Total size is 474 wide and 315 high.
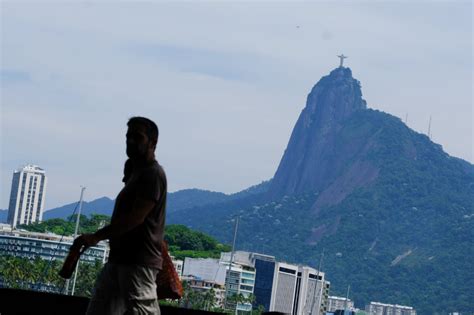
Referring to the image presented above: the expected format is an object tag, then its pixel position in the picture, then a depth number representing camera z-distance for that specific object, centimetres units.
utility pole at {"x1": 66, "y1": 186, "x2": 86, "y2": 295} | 8601
